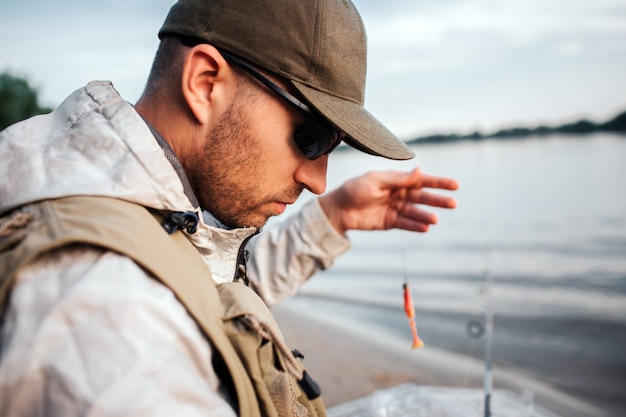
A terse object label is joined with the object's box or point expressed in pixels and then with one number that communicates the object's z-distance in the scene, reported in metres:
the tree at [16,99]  30.75
